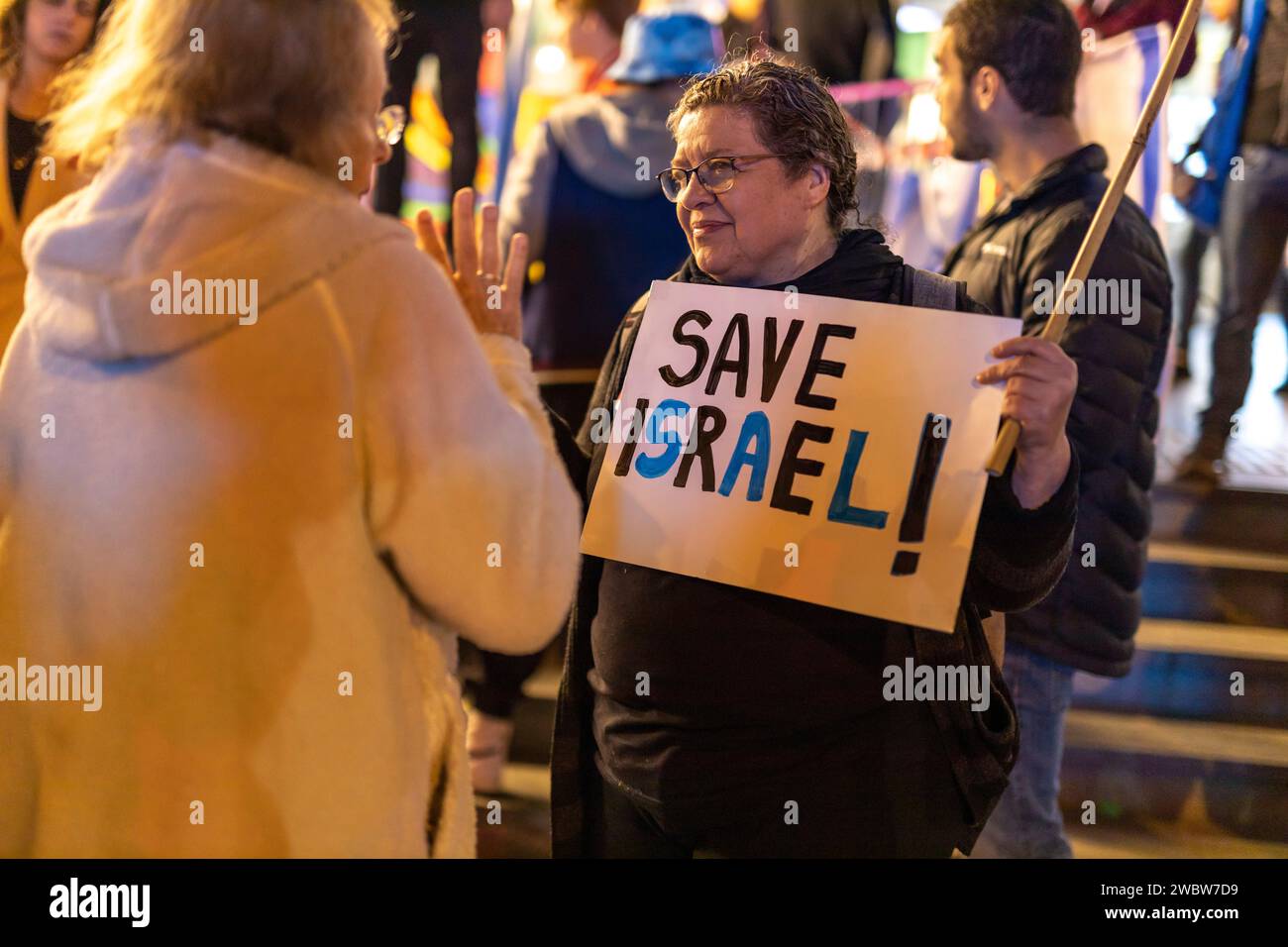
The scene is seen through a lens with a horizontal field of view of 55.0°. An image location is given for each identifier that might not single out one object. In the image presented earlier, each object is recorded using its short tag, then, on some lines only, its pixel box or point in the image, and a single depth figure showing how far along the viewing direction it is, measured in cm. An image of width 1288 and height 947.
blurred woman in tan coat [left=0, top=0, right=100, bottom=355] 285
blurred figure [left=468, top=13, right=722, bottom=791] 422
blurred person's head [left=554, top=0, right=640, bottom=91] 527
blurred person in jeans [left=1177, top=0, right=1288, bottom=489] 498
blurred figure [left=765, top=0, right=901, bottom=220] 639
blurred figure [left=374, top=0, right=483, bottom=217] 563
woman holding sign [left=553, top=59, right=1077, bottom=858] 206
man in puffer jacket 292
